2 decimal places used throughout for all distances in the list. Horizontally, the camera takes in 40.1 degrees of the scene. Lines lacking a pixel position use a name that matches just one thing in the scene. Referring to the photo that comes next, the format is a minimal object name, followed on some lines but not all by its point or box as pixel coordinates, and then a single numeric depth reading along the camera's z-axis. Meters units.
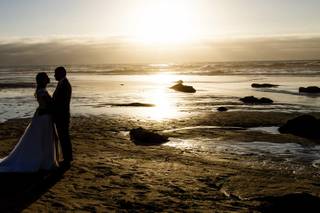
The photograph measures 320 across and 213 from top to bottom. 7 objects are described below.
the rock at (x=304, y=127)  16.39
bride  10.05
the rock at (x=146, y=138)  15.10
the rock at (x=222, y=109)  24.83
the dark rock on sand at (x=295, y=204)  7.52
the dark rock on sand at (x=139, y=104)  28.17
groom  10.94
